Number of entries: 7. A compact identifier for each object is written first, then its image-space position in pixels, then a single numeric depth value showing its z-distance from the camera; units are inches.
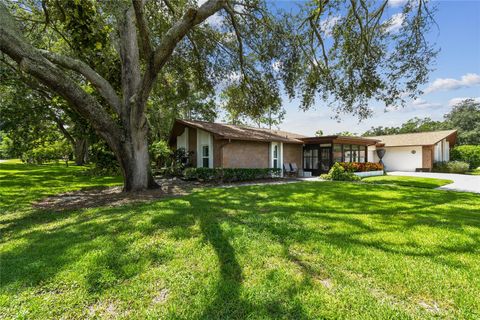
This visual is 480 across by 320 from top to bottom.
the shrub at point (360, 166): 715.0
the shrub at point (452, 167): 872.6
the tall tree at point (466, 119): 1569.9
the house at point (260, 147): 609.3
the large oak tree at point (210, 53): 323.0
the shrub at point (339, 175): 622.2
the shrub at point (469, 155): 969.2
